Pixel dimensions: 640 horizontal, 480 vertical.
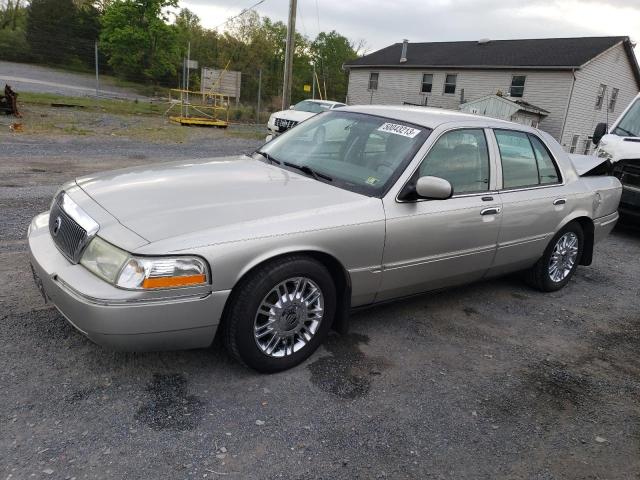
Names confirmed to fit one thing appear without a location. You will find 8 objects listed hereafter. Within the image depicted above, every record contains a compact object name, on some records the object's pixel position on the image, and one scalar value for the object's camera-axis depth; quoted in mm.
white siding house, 26938
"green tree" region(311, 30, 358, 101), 53131
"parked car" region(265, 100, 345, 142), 15289
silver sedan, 2777
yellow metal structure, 18516
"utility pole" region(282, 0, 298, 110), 18016
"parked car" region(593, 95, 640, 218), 7688
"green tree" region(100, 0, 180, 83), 38531
